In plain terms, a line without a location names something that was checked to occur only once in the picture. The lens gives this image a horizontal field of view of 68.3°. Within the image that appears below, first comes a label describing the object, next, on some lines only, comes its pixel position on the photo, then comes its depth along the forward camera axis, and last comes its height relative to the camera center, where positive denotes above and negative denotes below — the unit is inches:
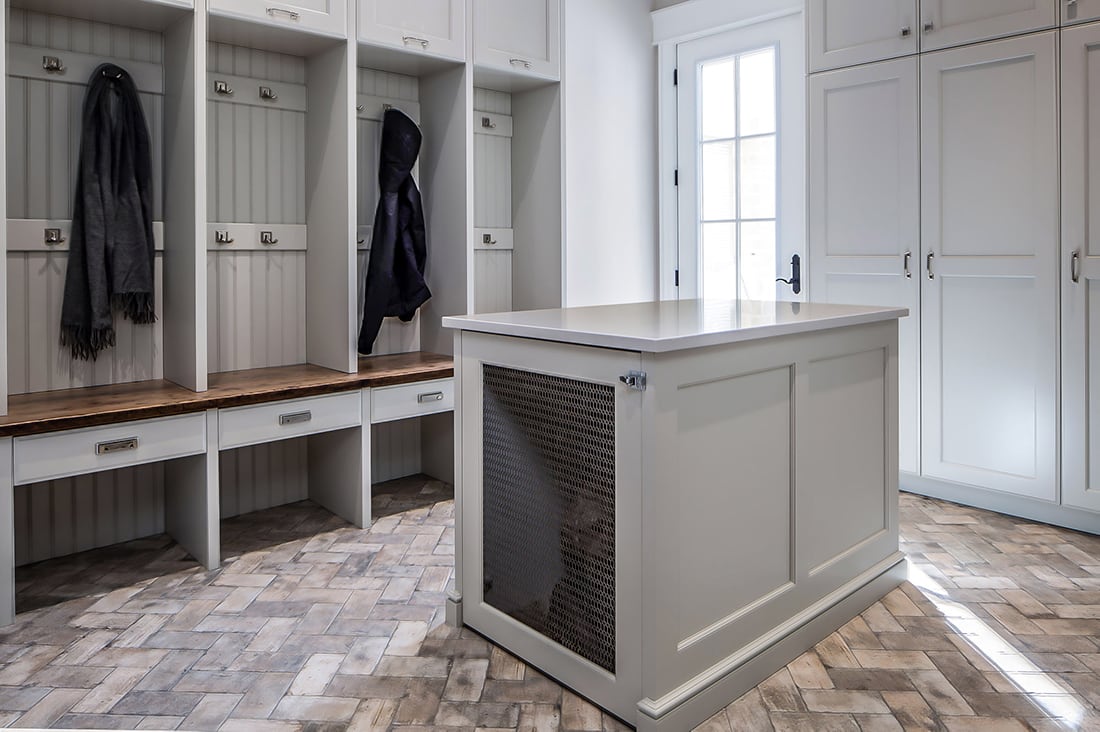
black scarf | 108.5 +16.2
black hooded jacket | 136.6 +16.1
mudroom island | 69.1 -15.4
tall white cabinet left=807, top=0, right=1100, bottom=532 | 115.7 +16.0
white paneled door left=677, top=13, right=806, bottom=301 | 153.7 +33.7
